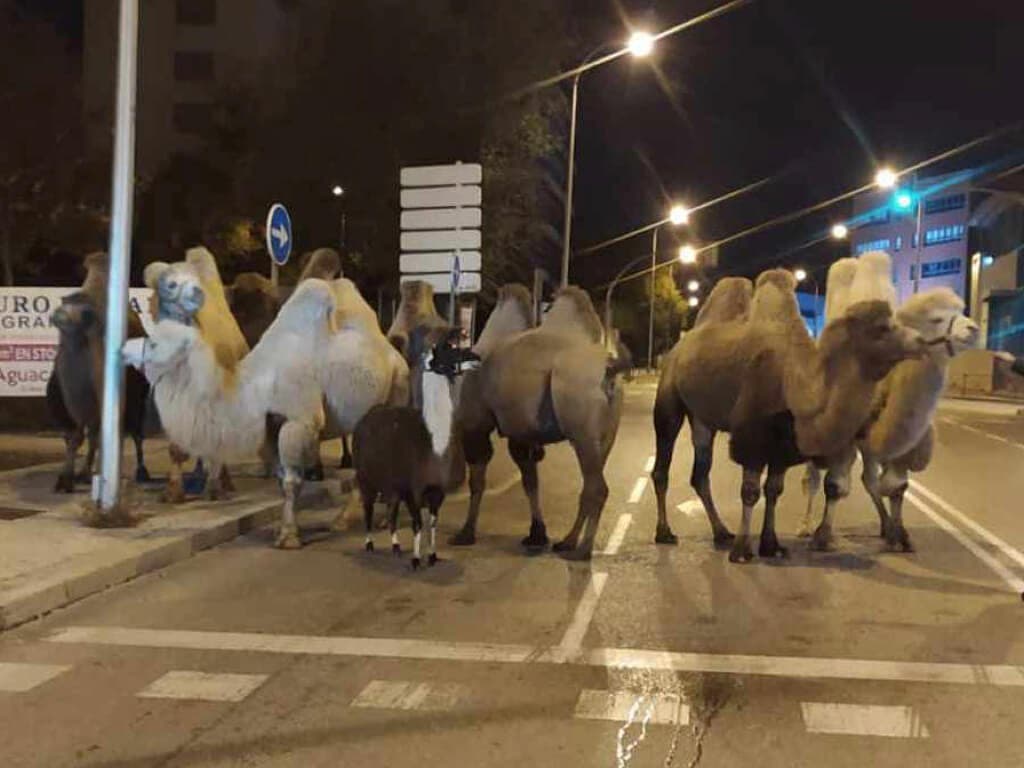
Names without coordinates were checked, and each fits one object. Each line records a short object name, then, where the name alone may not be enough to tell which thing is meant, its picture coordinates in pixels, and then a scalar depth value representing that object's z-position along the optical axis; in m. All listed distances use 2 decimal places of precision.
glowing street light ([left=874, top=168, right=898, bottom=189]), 31.26
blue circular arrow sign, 13.37
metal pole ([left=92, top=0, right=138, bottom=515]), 9.86
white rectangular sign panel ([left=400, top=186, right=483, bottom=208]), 14.66
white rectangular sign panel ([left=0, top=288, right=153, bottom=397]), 12.46
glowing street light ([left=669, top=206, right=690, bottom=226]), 35.38
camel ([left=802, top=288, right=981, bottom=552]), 9.17
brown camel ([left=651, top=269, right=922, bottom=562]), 9.08
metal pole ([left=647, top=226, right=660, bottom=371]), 55.29
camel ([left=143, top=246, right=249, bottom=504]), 9.49
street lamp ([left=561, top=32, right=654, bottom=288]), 21.59
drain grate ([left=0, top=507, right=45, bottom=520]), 10.12
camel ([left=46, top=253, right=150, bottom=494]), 11.36
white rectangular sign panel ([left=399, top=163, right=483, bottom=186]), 14.61
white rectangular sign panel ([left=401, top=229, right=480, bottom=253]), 14.77
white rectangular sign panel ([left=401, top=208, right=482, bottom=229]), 14.68
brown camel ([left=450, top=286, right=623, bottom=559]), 9.50
